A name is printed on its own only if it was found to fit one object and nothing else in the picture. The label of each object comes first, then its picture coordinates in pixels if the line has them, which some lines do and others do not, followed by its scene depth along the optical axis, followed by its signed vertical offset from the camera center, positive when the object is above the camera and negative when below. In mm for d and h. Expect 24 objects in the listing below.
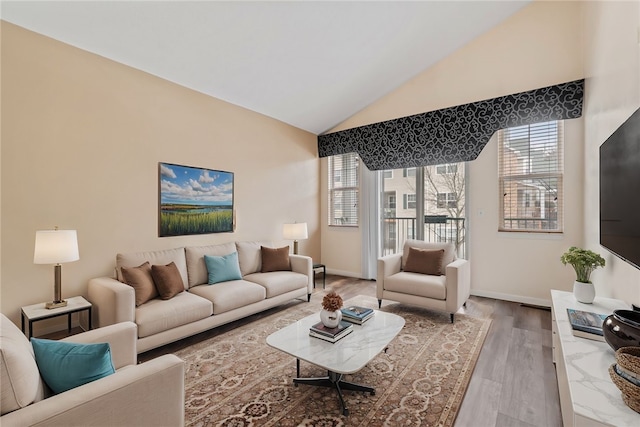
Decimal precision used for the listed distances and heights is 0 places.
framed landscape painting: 3520 +158
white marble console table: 1130 -759
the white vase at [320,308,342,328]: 2205 -788
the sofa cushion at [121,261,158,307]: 2725 -651
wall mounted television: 1443 +128
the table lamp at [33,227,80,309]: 2375 -313
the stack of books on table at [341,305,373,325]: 2398 -839
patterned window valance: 3697 +1284
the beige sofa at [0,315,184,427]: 1026 -700
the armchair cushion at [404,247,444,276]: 3722 -612
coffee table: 1850 -914
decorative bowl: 1354 -553
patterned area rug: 1855 -1265
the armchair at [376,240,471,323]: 3289 -813
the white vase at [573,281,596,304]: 2299 -613
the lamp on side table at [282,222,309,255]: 4719 -292
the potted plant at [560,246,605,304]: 2307 -451
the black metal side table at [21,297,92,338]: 2299 -798
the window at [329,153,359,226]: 5645 +458
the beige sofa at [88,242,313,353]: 2492 -847
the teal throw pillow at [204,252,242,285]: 3461 -665
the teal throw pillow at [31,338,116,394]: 1219 -628
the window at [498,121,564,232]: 3826 +494
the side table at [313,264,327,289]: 4704 -862
